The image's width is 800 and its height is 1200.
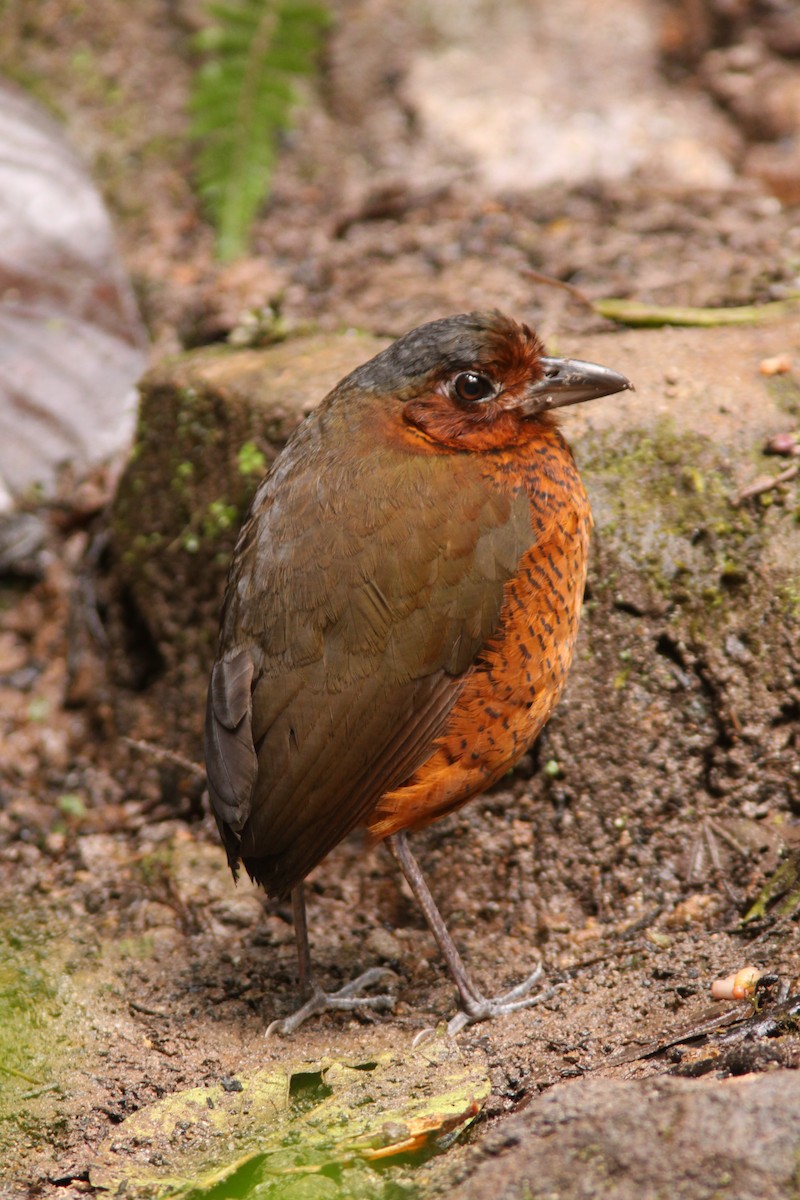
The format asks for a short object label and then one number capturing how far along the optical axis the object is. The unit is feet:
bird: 20.84
